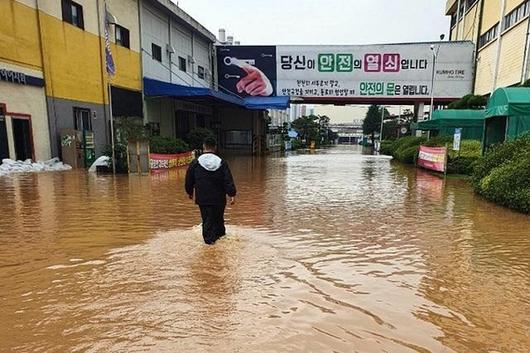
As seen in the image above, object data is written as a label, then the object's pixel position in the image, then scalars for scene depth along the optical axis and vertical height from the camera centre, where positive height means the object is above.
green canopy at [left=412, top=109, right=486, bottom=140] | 19.25 +0.40
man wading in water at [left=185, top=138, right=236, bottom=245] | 5.25 -0.76
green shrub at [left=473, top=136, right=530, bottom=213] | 8.29 -1.05
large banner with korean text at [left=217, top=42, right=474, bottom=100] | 29.67 +4.61
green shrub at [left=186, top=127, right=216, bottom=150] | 22.69 -0.57
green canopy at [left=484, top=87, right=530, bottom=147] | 10.46 +0.61
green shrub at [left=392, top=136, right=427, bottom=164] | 21.37 -1.16
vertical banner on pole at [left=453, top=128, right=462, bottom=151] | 14.77 -0.38
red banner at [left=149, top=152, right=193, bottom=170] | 15.46 -1.37
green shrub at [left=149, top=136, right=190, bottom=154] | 16.38 -0.72
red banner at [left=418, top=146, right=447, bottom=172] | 15.69 -1.23
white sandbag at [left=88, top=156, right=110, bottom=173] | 15.09 -1.34
